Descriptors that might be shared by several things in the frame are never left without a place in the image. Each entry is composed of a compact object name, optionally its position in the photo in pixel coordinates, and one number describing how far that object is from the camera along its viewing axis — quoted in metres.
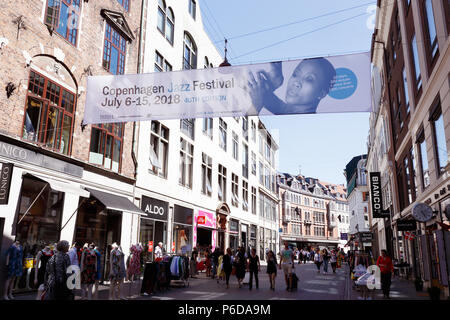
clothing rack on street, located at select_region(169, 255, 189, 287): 14.85
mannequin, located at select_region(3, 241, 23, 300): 10.88
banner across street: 9.38
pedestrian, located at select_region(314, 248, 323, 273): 26.12
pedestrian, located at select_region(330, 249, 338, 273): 26.57
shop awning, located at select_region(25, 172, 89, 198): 12.31
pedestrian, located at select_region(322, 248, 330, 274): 25.80
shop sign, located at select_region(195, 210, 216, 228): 25.79
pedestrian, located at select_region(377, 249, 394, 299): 13.36
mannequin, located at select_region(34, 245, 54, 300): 11.82
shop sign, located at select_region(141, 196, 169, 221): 19.36
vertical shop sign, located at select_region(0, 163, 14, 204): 11.14
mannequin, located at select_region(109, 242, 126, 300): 10.91
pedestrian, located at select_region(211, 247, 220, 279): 20.96
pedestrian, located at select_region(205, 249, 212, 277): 21.86
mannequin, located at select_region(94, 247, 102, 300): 10.44
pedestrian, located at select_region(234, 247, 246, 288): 15.63
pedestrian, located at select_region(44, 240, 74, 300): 6.64
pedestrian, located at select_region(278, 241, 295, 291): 14.45
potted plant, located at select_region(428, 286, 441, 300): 9.66
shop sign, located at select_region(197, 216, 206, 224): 25.68
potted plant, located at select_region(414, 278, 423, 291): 14.77
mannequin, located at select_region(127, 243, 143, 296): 12.86
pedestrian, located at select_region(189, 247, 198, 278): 20.58
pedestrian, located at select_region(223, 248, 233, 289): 15.87
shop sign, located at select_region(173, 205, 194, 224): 22.76
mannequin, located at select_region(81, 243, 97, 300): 10.10
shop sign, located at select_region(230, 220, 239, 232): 33.38
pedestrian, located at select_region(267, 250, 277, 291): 14.93
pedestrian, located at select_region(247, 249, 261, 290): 15.32
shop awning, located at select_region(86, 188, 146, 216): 14.75
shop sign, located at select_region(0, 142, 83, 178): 11.52
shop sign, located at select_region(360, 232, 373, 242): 46.69
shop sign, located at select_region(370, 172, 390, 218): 30.74
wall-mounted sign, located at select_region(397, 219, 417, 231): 17.77
